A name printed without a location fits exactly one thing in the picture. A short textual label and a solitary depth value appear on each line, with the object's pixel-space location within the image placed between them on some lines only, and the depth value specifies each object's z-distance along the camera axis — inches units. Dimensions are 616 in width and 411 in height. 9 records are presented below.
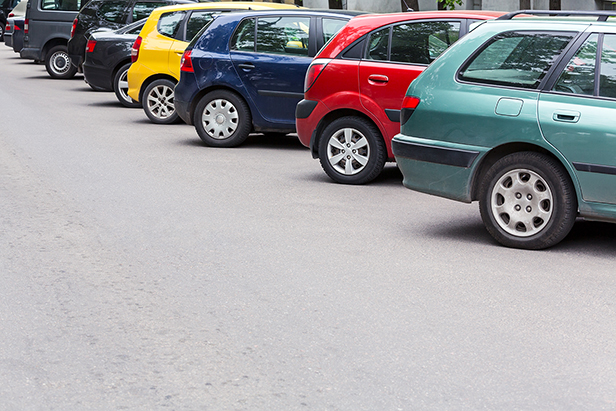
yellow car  549.6
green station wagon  242.2
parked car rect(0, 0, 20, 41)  1491.1
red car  347.3
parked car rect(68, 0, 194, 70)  715.1
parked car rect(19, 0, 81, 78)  874.1
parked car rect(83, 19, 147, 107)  644.1
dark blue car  438.9
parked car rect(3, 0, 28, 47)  1024.6
